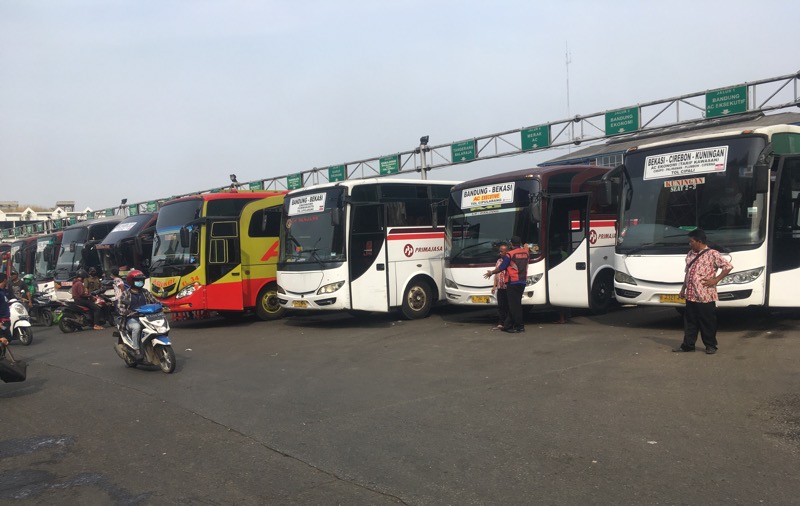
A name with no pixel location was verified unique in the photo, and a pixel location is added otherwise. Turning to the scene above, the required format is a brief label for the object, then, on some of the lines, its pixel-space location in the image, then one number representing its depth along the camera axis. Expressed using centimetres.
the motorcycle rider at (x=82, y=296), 1777
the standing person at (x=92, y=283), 1838
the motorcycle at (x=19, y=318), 1483
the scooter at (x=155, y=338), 1026
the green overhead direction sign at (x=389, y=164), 2893
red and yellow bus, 1573
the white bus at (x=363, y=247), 1419
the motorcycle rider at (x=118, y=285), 1094
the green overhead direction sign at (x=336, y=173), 3216
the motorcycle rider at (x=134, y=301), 1053
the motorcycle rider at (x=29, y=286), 2041
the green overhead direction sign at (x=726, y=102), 1919
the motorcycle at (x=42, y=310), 2055
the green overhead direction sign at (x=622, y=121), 2153
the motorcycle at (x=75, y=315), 1775
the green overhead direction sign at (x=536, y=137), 2383
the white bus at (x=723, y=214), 1028
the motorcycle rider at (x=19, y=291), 2056
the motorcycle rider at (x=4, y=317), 895
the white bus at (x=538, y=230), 1290
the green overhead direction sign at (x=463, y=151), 2627
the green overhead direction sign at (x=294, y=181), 3506
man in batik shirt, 891
